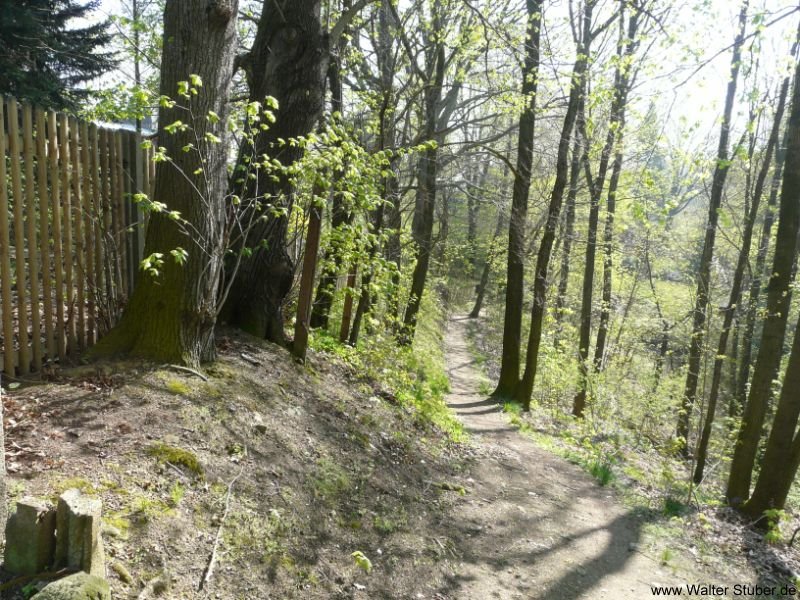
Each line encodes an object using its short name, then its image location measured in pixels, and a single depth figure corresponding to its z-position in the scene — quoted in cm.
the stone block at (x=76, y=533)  231
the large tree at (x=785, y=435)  696
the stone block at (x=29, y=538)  229
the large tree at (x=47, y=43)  1291
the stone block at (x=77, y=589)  212
